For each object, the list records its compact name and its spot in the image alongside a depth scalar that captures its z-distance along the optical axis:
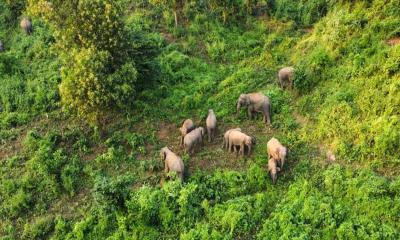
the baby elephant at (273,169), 15.17
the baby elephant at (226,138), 16.87
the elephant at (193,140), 16.90
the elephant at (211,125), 17.62
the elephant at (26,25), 24.94
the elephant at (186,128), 17.58
